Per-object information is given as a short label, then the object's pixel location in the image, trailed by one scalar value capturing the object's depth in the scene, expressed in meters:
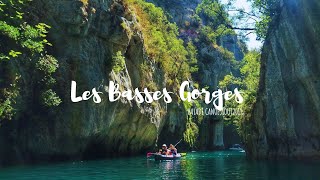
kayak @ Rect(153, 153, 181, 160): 29.66
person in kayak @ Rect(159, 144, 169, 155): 31.49
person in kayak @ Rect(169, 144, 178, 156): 32.00
